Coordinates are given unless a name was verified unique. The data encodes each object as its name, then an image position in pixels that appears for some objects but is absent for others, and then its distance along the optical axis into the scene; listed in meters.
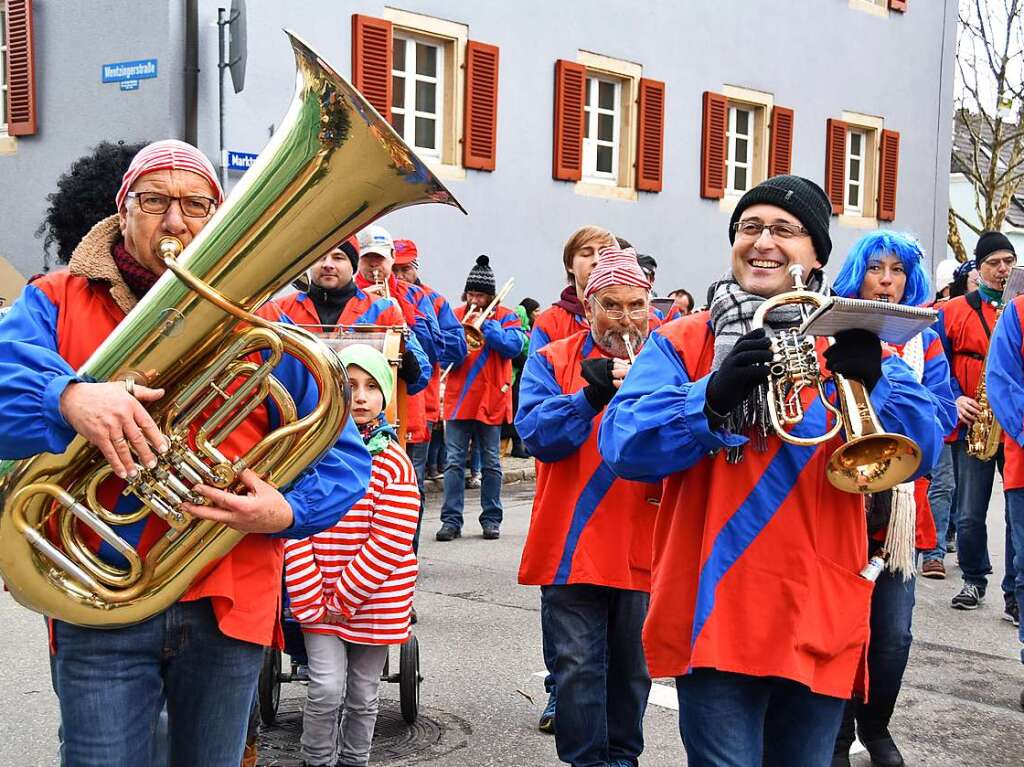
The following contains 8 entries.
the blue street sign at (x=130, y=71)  12.16
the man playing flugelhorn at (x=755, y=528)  2.81
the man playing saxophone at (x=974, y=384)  7.49
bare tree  26.25
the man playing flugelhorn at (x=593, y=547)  4.05
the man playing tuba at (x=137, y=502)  2.50
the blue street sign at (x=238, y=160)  11.87
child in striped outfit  4.00
